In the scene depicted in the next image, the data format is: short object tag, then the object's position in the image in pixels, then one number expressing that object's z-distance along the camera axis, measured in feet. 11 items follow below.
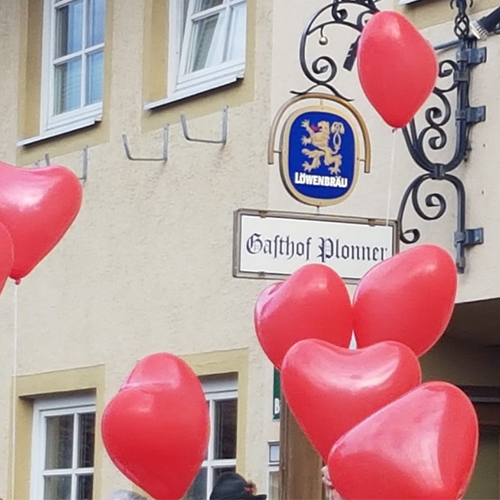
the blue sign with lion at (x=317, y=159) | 26.96
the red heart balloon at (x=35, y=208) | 22.68
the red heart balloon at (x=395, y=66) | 24.11
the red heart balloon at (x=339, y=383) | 20.24
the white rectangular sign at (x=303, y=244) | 25.61
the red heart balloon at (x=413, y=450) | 18.24
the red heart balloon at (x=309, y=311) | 22.30
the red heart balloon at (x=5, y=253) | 21.58
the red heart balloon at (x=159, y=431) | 22.20
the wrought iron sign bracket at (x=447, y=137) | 27.66
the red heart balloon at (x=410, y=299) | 22.07
